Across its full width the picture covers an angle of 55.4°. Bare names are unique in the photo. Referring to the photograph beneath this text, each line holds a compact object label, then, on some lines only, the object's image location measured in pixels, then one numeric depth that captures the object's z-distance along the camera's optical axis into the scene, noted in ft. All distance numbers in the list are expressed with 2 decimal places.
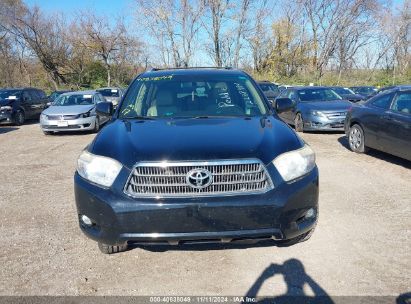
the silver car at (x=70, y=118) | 41.93
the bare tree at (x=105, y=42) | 122.01
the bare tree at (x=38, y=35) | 115.85
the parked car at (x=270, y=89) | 67.74
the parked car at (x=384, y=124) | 23.05
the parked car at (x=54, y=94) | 82.05
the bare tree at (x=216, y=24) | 116.41
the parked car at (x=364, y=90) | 83.56
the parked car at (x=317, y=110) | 38.42
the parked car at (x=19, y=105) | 53.52
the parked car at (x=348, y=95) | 57.06
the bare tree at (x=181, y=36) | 115.96
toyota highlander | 9.81
